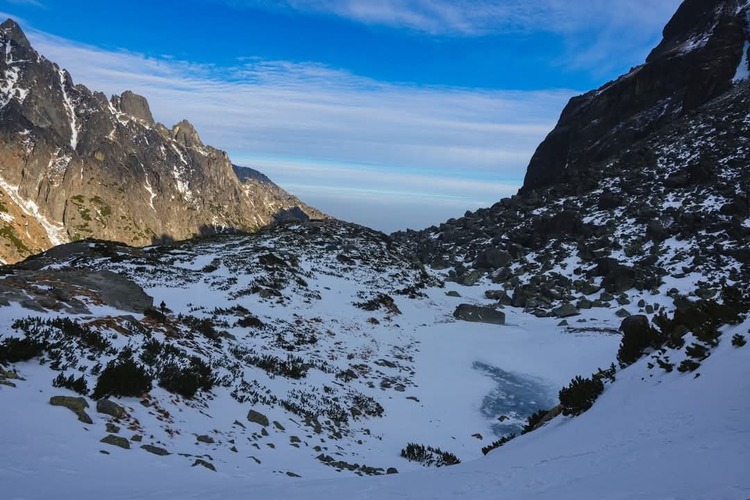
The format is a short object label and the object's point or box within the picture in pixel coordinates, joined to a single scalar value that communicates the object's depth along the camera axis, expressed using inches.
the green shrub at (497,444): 420.2
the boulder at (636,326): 462.6
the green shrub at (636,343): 444.1
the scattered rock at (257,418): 378.6
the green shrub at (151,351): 400.2
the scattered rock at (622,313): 1145.4
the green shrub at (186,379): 357.7
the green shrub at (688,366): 324.8
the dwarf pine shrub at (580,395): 373.7
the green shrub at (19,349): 292.7
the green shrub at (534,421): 436.9
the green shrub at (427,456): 425.4
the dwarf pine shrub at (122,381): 297.1
